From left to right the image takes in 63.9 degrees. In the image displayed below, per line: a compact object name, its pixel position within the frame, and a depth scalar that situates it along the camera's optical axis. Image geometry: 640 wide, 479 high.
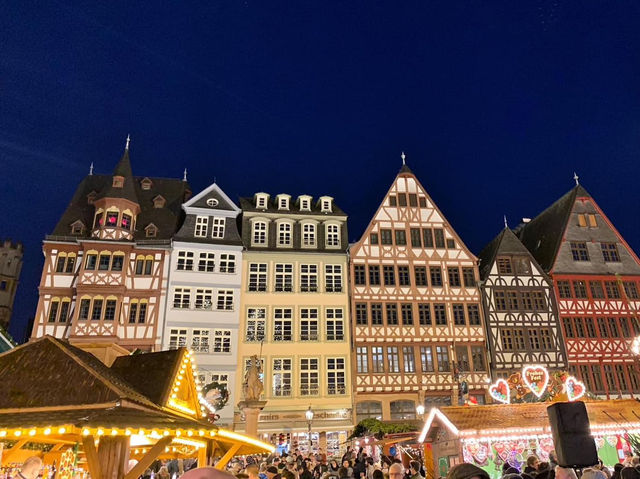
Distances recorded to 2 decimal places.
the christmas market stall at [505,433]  15.05
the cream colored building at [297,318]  26.62
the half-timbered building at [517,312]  28.44
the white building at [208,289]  26.91
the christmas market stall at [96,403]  5.71
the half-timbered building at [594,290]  28.97
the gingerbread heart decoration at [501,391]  18.12
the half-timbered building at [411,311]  27.50
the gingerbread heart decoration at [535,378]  18.03
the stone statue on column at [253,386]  16.20
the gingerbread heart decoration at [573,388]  17.53
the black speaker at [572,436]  5.12
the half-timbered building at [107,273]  26.06
